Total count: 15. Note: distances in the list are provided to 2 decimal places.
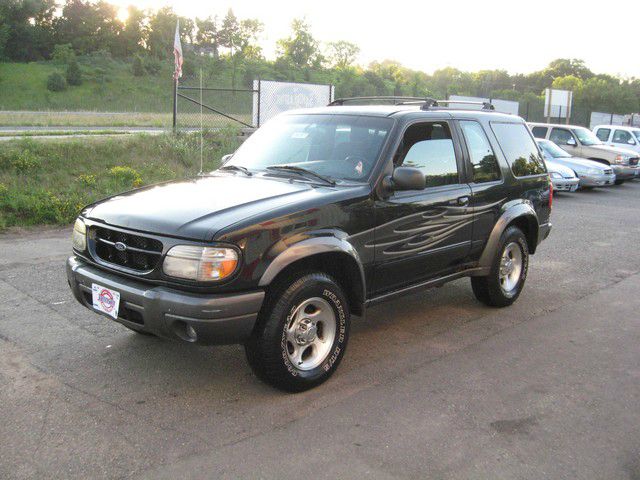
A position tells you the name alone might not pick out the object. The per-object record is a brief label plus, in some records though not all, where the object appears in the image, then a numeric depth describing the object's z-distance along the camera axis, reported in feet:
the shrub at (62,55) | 210.69
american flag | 44.72
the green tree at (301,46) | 268.41
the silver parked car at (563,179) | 51.88
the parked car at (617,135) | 75.10
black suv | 12.12
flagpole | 51.01
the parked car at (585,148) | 63.56
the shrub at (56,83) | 182.19
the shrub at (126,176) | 39.34
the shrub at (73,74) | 188.65
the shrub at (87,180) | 37.32
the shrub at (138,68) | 204.74
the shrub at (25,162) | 36.96
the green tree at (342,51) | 343.46
